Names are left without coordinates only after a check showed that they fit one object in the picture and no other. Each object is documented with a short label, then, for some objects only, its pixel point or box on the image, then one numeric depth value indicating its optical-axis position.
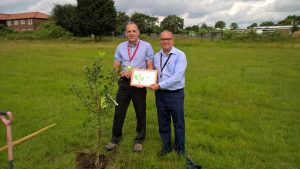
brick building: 67.66
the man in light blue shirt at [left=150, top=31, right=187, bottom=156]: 3.42
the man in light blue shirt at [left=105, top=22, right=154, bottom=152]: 3.64
